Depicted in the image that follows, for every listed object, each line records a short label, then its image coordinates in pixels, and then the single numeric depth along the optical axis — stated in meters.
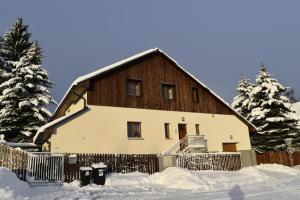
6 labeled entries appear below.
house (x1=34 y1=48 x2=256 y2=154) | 21.03
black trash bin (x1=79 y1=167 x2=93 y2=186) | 16.42
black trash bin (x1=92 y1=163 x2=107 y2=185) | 16.73
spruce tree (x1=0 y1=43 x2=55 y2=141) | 25.95
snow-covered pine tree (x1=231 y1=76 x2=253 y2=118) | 42.83
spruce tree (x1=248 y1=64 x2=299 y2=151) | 34.31
